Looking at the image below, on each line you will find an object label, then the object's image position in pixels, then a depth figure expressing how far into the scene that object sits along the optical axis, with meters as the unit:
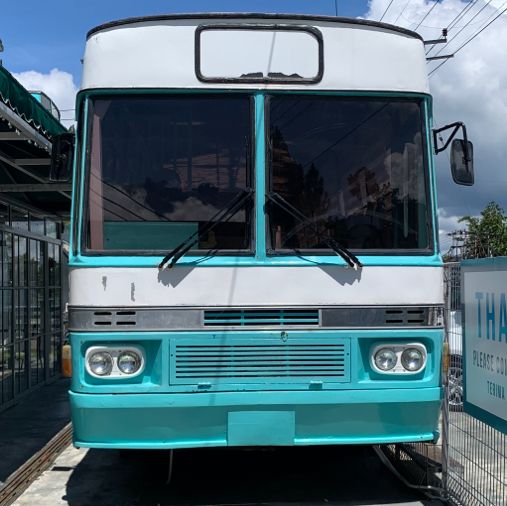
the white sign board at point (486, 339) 4.25
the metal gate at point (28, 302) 9.90
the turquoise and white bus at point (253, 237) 4.57
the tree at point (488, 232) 26.67
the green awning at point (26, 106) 5.71
